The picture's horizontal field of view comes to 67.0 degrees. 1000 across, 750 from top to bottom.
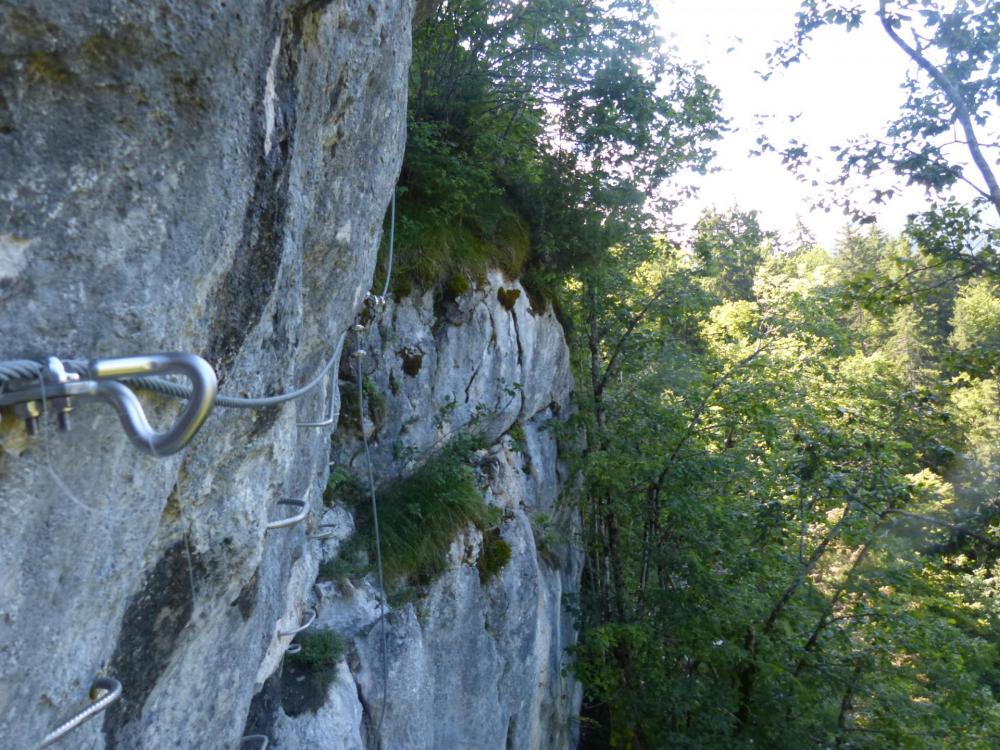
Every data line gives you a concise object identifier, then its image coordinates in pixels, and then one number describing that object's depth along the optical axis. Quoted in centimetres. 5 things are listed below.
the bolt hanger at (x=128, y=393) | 140
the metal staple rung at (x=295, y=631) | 454
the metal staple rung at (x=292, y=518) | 315
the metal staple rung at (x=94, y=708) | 178
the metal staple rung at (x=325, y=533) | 525
